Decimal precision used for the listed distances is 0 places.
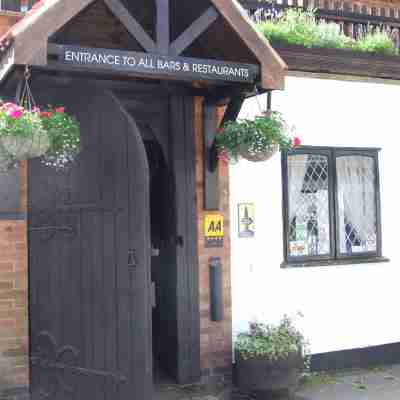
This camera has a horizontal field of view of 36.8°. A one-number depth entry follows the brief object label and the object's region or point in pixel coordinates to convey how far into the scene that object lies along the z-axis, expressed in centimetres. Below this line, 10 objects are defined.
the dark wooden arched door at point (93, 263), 488
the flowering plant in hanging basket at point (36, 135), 404
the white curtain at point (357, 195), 695
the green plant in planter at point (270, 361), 576
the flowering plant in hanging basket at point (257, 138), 524
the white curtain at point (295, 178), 666
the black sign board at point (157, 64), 443
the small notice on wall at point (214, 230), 609
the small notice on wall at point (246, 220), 627
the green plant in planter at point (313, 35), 650
